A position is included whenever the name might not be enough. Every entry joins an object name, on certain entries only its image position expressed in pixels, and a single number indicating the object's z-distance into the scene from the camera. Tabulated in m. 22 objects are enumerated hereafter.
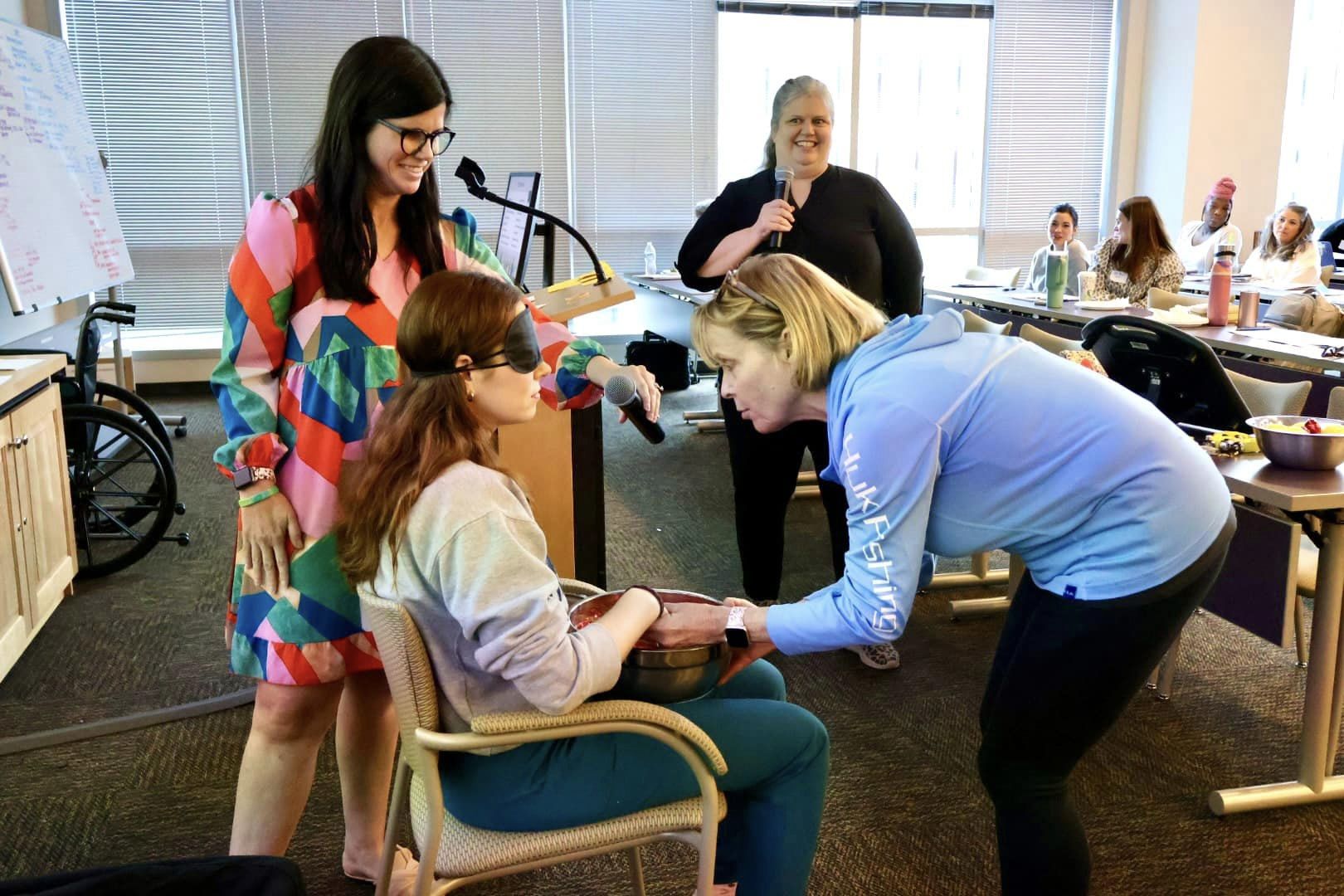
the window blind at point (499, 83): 7.05
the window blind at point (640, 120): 7.30
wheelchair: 3.64
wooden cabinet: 2.86
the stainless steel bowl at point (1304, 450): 2.07
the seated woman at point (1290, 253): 6.15
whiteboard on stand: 4.09
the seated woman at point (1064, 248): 5.58
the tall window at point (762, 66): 7.51
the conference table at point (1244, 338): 3.35
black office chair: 2.55
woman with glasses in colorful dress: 1.56
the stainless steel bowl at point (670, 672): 1.45
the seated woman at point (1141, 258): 5.01
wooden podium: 2.83
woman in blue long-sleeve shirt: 1.34
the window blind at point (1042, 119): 7.91
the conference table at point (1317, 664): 2.03
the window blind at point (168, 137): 6.62
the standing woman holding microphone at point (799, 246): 2.81
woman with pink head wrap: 7.03
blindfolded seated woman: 1.34
